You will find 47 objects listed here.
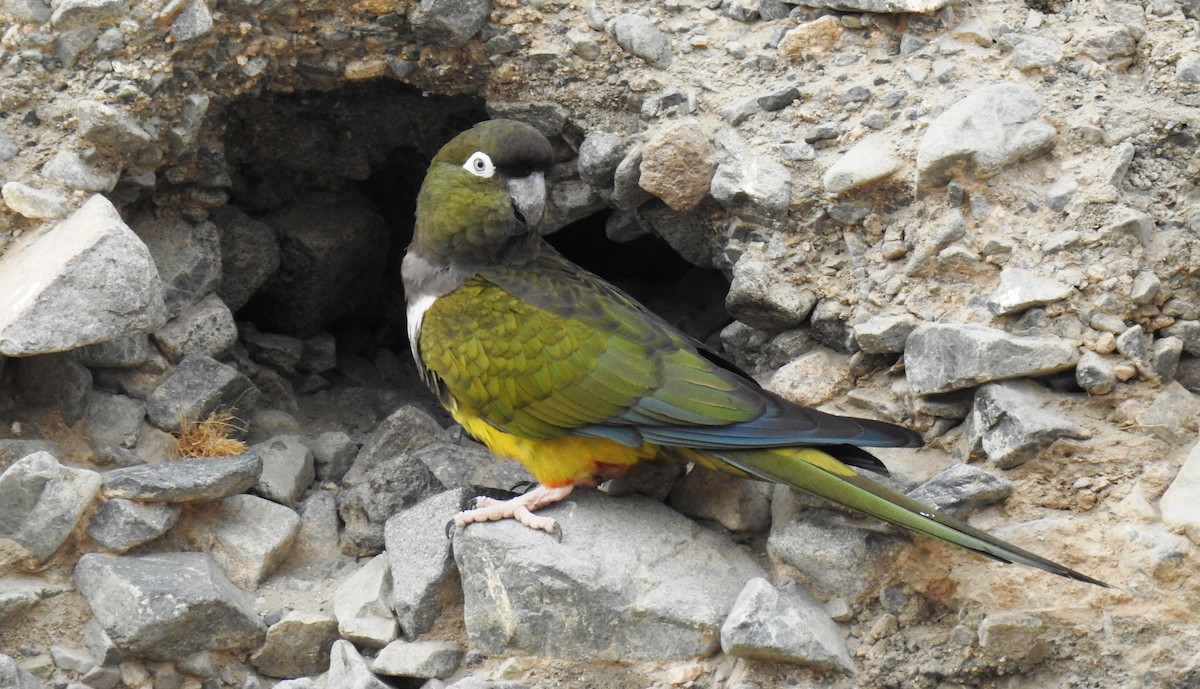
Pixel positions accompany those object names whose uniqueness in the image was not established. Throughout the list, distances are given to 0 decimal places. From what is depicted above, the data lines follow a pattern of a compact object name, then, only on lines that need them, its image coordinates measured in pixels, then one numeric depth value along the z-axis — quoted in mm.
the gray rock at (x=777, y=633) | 7609
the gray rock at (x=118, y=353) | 9781
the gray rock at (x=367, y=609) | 8555
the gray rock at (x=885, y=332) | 8797
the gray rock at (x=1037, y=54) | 9234
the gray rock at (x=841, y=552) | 7996
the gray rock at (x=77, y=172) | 9516
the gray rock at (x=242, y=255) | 11625
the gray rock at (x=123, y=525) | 8570
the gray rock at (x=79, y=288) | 8734
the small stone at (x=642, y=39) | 10250
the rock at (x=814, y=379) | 9266
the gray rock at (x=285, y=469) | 9906
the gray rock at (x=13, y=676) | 7441
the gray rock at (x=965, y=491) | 7926
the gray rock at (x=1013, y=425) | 7977
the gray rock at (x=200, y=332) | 10398
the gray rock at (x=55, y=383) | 9531
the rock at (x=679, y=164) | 9672
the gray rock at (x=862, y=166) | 9109
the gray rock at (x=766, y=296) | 9477
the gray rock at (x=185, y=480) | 8656
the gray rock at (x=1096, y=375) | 8062
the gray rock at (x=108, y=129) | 9492
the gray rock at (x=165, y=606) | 8156
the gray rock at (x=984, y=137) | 8766
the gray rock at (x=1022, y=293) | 8344
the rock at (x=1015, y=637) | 7520
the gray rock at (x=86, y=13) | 9562
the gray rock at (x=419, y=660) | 8297
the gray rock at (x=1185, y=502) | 7418
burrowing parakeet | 8031
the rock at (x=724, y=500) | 8797
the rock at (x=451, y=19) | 10445
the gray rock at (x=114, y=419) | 9703
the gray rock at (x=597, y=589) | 8008
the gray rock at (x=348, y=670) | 8117
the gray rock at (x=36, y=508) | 8352
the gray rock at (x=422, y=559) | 8523
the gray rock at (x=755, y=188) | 9469
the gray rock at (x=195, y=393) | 9931
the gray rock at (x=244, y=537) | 9070
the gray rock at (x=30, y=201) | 9336
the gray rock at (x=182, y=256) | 10500
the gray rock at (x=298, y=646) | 8617
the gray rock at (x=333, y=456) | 10687
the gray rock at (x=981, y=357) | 8164
